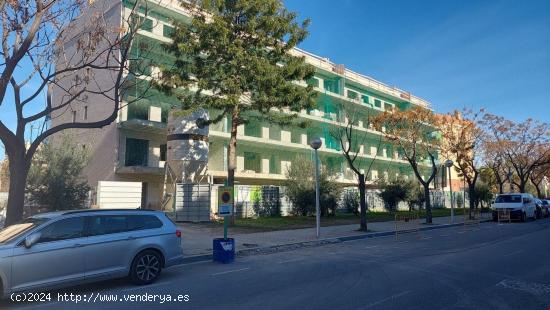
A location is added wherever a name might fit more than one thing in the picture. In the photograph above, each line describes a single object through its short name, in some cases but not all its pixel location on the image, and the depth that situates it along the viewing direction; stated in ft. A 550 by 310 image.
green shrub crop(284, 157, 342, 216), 100.53
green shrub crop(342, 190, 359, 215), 118.68
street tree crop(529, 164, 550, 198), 176.24
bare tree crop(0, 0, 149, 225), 37.27
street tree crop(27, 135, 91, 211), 67.15
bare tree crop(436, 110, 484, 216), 112.68
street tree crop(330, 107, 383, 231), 70.54
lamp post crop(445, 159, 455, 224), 94.03
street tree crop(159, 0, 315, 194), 65.16
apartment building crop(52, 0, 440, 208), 102.53
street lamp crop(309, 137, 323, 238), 61.41
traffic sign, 41.24
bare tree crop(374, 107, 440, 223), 94.07
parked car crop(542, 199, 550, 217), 121.51
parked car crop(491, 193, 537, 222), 97.81
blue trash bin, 39.96
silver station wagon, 24.89
